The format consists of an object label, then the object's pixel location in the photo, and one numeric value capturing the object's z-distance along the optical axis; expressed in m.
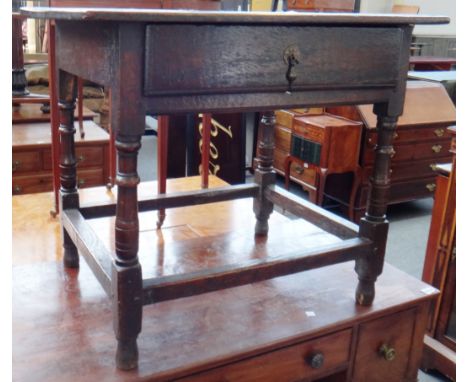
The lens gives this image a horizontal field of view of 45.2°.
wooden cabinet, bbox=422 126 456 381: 1.78
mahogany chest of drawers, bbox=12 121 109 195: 2.61
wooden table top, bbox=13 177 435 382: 0.98
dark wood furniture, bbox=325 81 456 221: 3.11
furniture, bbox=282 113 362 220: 3.05
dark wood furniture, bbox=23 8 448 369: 0.83
